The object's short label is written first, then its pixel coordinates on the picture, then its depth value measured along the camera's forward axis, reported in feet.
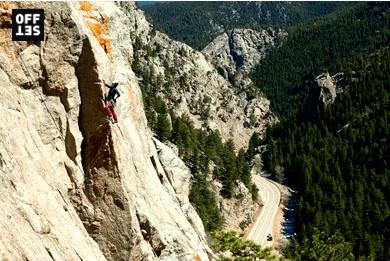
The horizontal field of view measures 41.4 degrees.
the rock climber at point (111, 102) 104.17
